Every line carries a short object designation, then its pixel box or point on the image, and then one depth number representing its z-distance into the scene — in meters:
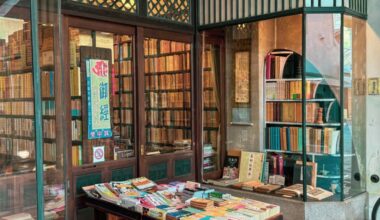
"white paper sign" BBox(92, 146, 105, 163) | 4.10
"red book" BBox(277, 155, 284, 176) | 5.13
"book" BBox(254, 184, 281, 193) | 4.75
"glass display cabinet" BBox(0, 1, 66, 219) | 2.82
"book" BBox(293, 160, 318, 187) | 4.55
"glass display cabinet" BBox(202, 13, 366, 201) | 4.46
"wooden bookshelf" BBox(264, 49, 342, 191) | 4.58
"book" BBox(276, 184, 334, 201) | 4.39
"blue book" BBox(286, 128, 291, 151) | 5.09
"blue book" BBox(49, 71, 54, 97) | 3.06
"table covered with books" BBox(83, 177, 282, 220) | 3.10
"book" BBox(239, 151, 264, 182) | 5.29
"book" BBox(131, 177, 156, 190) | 3.90
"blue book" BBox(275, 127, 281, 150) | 5.27
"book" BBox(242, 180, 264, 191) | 4.91
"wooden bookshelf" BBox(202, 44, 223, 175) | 5.43
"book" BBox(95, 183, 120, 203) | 3.59
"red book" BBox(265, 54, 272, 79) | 5.43
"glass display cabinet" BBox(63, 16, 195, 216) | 3.96
